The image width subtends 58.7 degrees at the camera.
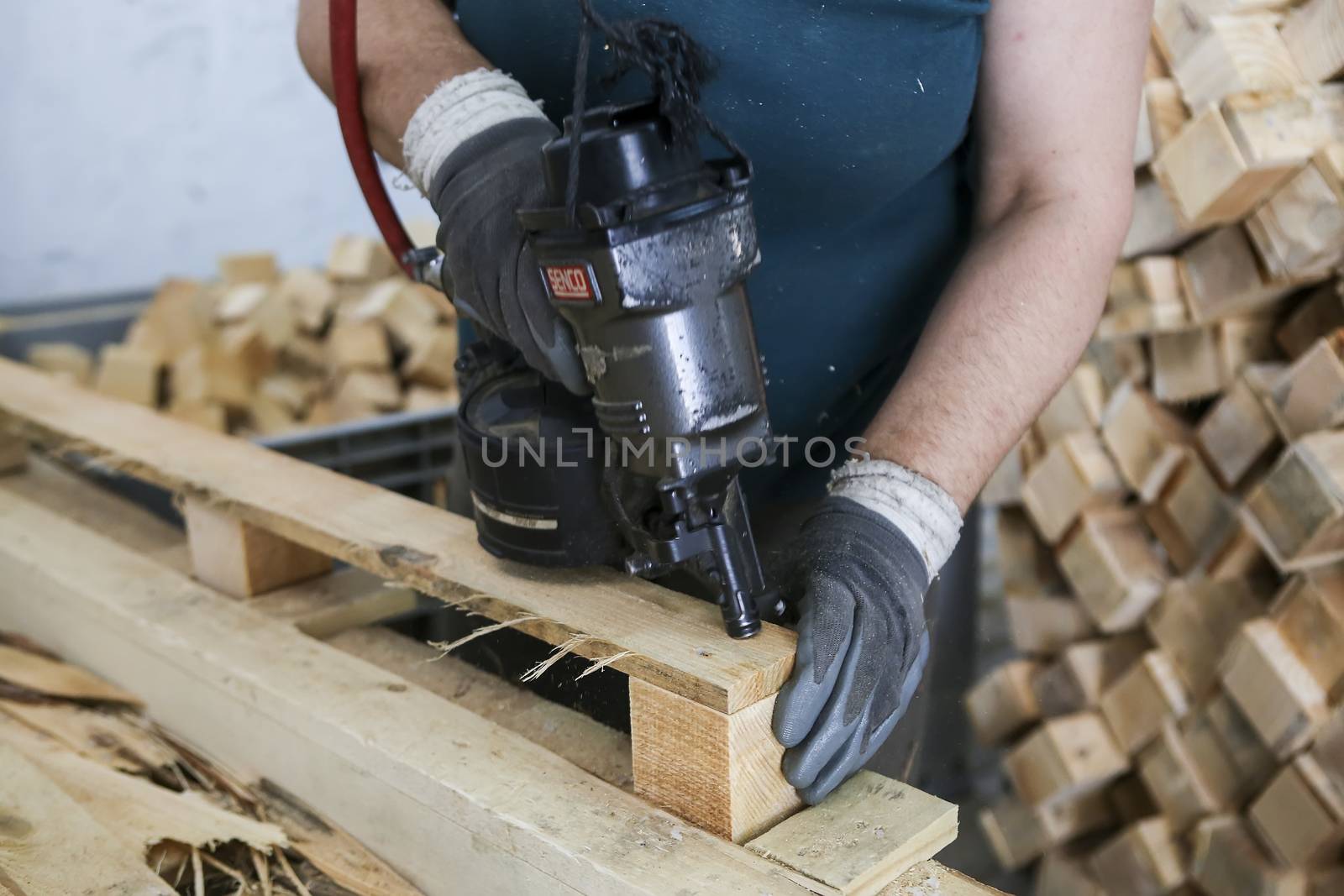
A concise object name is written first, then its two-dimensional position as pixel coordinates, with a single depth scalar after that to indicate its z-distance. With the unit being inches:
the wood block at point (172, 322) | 124.3
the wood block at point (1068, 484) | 81.4
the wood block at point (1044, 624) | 88.0
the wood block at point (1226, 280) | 70.7
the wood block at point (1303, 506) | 65.2
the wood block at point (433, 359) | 121.7
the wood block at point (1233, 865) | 72.5
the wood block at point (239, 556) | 55.6
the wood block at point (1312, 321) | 71.7
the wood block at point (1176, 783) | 78.0
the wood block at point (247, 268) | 131.0
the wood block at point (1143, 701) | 79.4
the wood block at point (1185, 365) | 75.1
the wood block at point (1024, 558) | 91.0
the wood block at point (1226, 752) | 74.8
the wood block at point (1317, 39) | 66.4
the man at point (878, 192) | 40.7
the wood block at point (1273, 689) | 69.4
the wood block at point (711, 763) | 36.4
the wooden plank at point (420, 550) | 37.8
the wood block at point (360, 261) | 129.3
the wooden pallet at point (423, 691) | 36.5
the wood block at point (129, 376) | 119.5
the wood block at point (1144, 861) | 80.6
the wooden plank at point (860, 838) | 34.9
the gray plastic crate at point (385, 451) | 86.8
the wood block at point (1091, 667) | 84.9
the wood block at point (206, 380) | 121.3
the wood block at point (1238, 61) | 67.2
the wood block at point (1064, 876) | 87.9
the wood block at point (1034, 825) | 89.1
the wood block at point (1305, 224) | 65.3
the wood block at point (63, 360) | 119.1
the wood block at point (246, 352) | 124.4
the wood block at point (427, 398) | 120.3
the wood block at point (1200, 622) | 76.2
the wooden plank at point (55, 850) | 38.5
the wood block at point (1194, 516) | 76.7
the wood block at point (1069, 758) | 84.5
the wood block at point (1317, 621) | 68.8
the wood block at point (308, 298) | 129.3
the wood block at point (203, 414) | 120.8
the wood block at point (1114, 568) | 80.7
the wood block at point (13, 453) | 74.8
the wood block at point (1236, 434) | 72.7
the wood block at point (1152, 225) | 73.0
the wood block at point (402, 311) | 124.7
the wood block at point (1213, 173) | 65.7
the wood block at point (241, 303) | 128.0
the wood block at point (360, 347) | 123.2
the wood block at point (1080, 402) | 82.6
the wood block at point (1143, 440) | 78.7
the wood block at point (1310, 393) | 66.9
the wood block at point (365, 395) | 120.5
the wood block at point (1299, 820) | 69.6
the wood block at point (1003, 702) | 91.0
